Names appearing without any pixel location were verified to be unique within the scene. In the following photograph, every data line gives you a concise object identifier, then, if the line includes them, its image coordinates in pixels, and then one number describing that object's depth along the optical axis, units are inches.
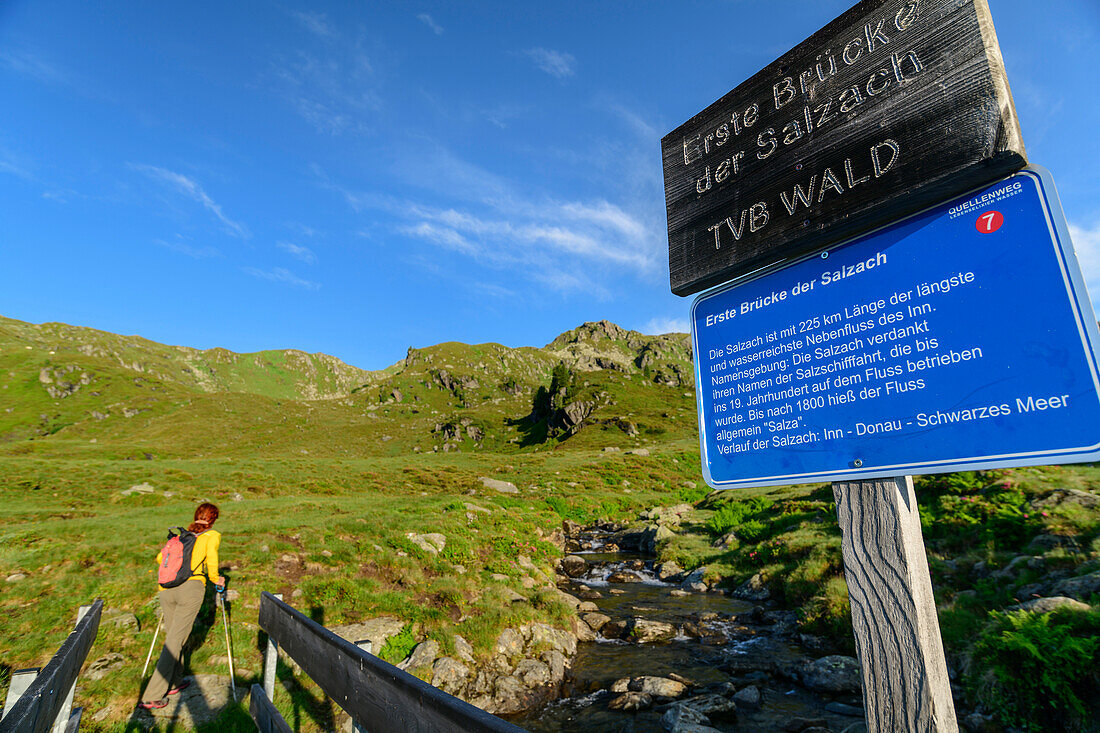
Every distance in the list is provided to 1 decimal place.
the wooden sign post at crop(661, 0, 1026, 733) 90.1
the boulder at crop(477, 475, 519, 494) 1516.2
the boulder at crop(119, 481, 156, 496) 946.7
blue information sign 75.8
